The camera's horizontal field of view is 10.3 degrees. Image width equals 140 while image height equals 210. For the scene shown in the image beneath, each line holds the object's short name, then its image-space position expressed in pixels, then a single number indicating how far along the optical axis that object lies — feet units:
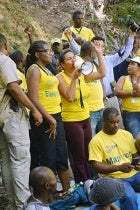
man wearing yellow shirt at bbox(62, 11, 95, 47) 43.21
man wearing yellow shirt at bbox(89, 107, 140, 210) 25.26
